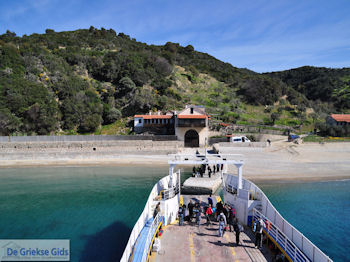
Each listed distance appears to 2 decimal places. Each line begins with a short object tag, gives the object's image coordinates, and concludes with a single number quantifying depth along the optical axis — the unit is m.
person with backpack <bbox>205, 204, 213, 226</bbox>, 12.36
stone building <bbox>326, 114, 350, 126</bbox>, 47.13
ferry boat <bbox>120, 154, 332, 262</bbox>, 8.35
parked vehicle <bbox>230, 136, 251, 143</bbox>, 38.34
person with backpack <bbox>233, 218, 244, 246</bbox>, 9.61
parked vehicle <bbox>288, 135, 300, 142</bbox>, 38.17
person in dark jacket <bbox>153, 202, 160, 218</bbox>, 11.33
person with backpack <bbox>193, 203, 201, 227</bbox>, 11.50
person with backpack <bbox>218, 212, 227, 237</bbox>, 10.33
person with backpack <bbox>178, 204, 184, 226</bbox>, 11.59
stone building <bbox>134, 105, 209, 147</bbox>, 40.12
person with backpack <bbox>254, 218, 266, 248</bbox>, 9.53
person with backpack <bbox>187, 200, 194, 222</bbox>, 12.21
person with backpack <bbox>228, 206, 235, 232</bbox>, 11.34
